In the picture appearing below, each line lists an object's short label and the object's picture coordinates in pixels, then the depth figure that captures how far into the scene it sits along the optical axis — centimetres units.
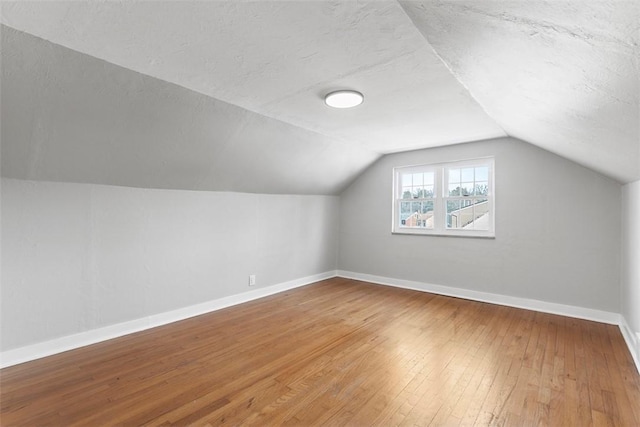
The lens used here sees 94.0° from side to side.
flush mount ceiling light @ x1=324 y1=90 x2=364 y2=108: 249
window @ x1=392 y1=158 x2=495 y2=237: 436
